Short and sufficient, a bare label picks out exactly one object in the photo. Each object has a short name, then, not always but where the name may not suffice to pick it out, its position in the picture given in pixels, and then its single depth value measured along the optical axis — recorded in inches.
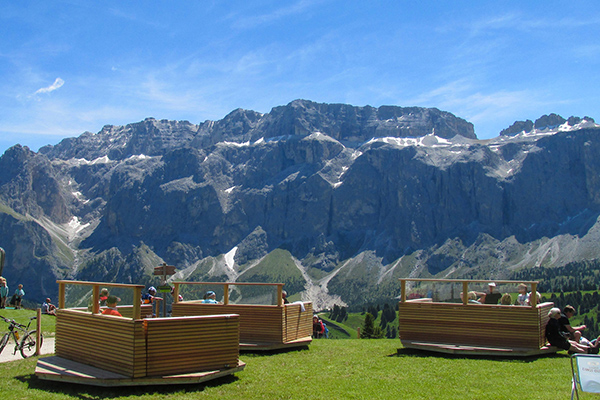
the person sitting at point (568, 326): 689.0
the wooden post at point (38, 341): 698.0
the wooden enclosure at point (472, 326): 674.2
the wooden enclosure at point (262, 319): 756.6
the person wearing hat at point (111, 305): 550.6
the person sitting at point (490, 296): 713.6
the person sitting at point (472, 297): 728.3
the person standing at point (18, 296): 1311.5
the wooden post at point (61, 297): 600.7
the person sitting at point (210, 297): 801.7
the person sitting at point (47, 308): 1472.7
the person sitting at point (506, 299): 703.1
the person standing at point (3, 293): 1228.2
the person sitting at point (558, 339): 671.1
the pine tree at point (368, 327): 2471.7
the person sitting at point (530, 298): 689.0
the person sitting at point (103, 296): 605.6
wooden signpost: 789.2
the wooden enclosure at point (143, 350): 481.4
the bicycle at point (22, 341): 696.4
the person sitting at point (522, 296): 698.6
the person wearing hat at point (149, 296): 928.6
